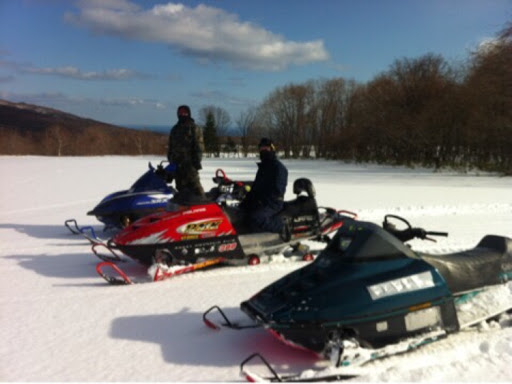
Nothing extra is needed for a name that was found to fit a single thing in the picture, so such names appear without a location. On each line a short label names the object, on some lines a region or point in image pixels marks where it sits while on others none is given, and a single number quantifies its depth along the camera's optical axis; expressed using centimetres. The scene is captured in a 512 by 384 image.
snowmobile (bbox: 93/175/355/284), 421
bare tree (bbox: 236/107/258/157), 5089
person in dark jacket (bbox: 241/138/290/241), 480
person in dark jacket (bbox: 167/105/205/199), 588
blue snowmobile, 620
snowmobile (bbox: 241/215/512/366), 252
